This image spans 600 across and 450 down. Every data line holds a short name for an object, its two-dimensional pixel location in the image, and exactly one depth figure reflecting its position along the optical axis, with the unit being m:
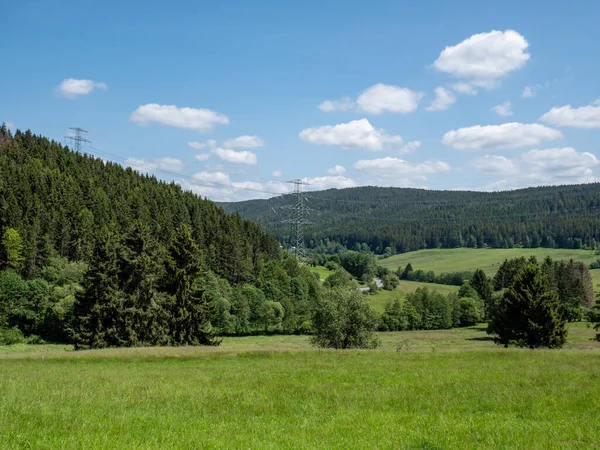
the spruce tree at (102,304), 49.84
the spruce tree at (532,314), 55.12
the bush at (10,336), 75.81
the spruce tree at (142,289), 49.78
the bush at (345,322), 48.41
